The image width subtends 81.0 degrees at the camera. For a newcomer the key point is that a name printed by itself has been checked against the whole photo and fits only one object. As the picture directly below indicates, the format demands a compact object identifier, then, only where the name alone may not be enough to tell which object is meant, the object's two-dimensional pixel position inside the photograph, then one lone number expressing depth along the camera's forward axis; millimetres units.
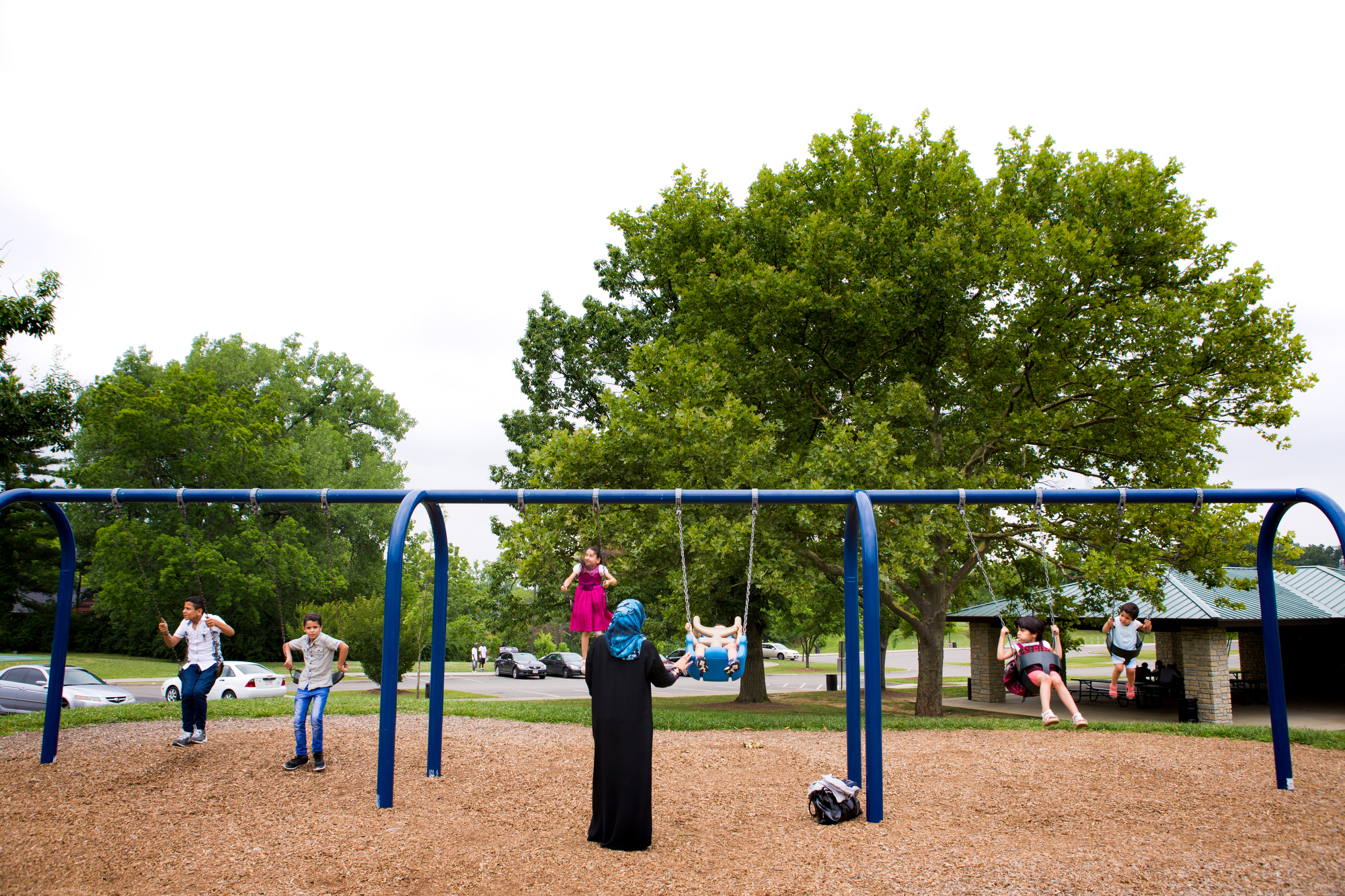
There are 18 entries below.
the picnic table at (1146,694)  22953
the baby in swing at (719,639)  7016
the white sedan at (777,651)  62781
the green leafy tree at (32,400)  18625
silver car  15695
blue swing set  6758
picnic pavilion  18531
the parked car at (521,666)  37562
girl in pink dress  7914
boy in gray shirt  7949
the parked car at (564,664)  38625
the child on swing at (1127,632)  8750
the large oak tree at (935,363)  14148
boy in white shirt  8586
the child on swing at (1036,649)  7704
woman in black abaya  5688
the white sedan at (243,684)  19500
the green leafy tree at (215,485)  30203
